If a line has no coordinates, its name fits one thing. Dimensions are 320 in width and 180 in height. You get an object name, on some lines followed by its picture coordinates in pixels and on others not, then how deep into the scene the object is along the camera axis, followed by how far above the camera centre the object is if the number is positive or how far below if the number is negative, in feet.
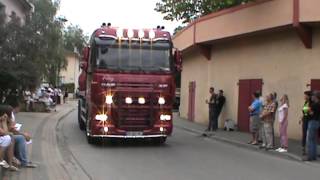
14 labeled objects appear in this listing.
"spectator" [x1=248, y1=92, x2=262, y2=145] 62.69 -2.79
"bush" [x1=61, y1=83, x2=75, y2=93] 274.59 +0.67
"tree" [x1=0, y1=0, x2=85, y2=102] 82.94 +5.35
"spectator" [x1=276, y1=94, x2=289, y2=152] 55.70 -2.80
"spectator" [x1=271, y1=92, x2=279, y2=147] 58.42 -0.97
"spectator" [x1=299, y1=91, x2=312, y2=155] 51.43 -2.24
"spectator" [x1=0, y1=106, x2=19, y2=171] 36.76 -3.18
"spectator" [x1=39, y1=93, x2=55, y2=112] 123.54 -2.69
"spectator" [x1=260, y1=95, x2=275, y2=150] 58.18 -2.73
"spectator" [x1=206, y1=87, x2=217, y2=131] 80.69 -2.27
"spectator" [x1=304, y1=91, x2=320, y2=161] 50.08 -2.91
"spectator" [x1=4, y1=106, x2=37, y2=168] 39.25 -3.39
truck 57.16 +0.65
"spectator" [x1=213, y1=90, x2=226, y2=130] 81.10 -2.20
